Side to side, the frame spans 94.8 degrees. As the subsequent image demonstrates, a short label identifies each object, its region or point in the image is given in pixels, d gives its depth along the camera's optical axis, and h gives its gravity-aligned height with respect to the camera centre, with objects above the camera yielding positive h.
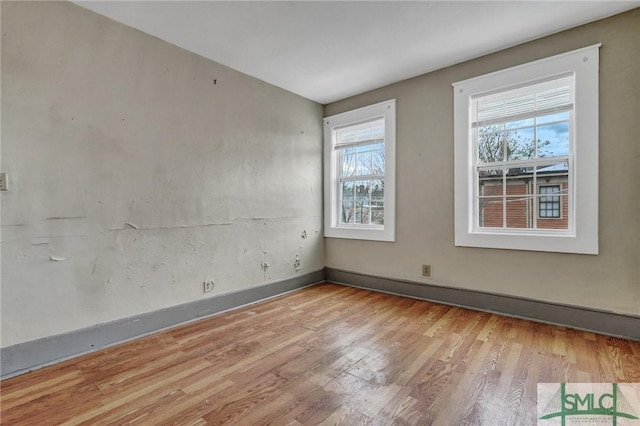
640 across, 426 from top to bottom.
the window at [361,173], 3.63 +0.49
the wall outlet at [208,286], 2.90 -0.76
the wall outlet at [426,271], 3.32 -0.70
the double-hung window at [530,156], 2.45 +0.49
